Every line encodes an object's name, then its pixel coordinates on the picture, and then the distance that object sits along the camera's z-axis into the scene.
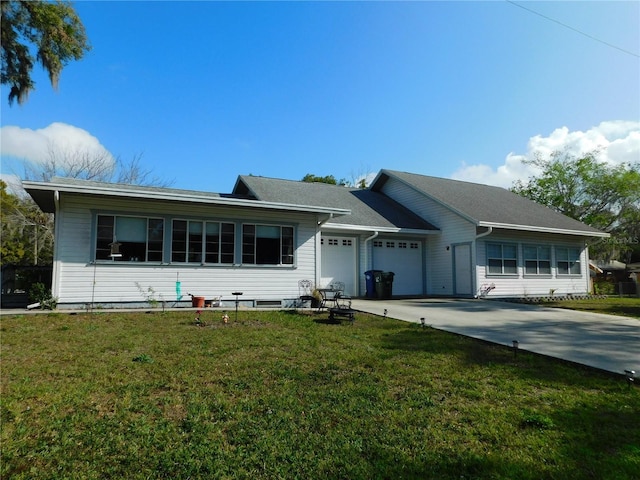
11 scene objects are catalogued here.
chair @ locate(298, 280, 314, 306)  12.37
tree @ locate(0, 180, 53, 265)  22.69
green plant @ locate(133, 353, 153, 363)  5.23
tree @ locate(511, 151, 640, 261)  32.69
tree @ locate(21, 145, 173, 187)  25.00
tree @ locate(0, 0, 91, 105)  11.44
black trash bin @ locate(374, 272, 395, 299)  14.52
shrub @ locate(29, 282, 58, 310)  9.49
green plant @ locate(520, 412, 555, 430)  3.57
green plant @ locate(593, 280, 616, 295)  22.57
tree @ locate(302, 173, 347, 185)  38.47
